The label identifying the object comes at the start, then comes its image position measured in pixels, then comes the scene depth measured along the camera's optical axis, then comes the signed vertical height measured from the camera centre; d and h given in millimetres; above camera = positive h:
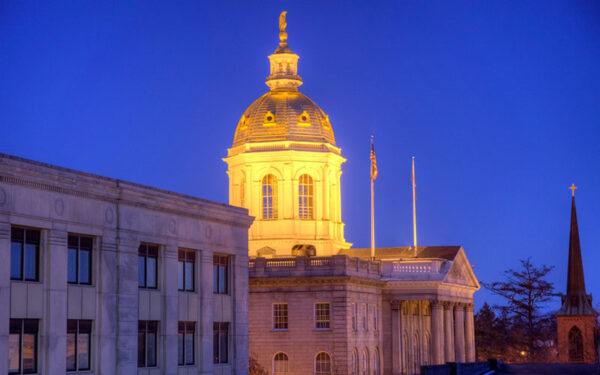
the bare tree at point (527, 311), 132625 +4018
